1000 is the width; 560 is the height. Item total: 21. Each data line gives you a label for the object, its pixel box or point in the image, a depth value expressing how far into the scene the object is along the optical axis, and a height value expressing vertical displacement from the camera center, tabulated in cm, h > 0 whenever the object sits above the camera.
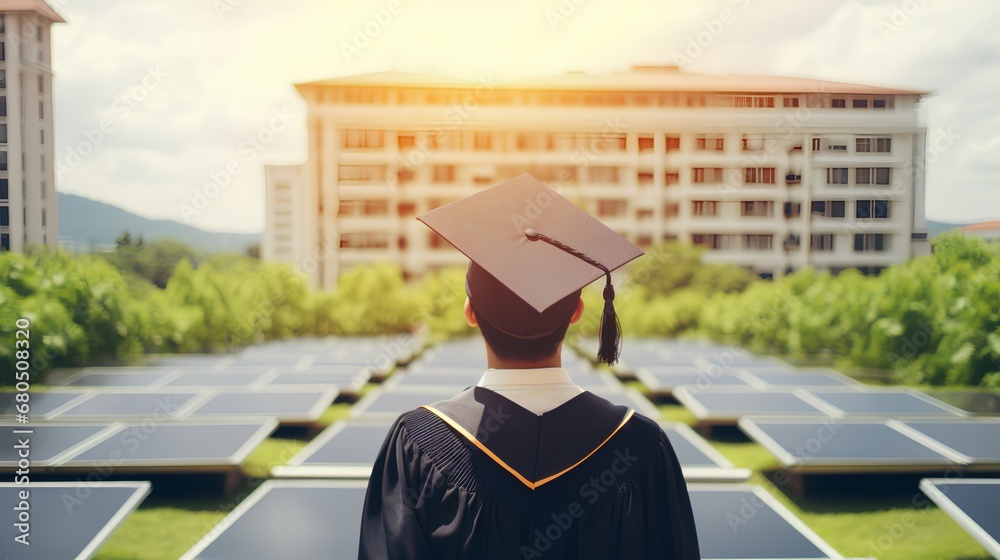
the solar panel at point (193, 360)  523 -90
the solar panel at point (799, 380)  452 -90
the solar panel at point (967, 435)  276 -83
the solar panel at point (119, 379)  419 -85
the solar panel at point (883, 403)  364 -85
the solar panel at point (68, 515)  196 -86
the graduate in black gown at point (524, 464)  98 -32
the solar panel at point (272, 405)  362 -88
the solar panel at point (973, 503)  201 -82
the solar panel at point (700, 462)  245 -82
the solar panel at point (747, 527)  187 -83
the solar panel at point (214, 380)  448 -89
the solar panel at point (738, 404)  367 -88
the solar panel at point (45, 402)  333 -83
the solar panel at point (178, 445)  267 -84
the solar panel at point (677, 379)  466 -91
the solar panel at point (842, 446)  268 -83
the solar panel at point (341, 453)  242 -81
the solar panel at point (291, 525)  180 -81
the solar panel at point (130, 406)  358 -88
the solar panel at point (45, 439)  266 -82
